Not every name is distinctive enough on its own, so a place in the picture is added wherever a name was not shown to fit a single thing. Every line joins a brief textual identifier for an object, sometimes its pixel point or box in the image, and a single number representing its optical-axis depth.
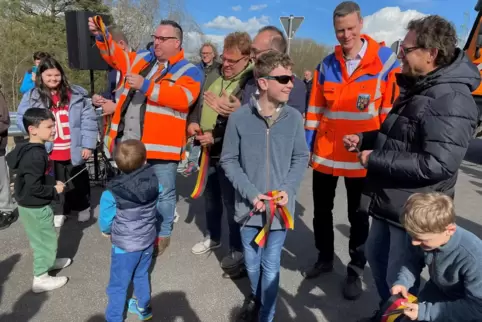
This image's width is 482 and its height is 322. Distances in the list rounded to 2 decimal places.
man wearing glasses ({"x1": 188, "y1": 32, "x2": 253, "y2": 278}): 2.78
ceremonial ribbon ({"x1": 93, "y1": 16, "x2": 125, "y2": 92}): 3.28
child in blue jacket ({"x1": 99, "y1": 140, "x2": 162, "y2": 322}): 2.25
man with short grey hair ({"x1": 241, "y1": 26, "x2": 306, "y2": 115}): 2.64
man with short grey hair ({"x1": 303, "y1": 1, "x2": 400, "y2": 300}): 2.63
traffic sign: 8.02
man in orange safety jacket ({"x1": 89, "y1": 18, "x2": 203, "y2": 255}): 3.01
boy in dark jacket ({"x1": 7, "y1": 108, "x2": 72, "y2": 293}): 2.60
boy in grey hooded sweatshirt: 2.23
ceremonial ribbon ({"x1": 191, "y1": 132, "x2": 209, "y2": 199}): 3.19
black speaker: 4.85
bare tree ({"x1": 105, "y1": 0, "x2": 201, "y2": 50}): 15.05
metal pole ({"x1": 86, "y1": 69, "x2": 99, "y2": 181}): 5.24
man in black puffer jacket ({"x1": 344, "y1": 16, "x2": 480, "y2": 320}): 1.85
